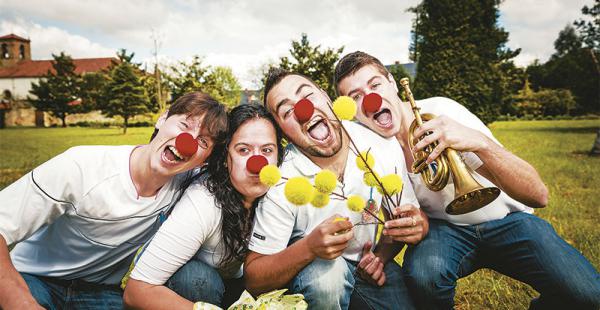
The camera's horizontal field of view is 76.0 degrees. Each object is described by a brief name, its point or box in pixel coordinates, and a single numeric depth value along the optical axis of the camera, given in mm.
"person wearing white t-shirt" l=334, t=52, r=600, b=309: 2133
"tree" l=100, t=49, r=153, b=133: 31406
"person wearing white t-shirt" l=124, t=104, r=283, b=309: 1994
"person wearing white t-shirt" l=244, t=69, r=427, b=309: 2072
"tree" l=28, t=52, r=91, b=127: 45062
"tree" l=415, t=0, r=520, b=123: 16312
